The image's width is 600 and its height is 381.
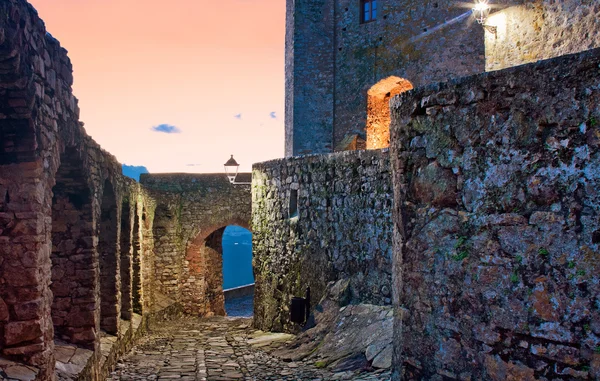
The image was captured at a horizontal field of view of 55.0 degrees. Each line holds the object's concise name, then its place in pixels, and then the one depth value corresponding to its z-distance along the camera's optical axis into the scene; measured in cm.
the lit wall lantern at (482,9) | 1521
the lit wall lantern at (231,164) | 1442
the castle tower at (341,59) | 1750
